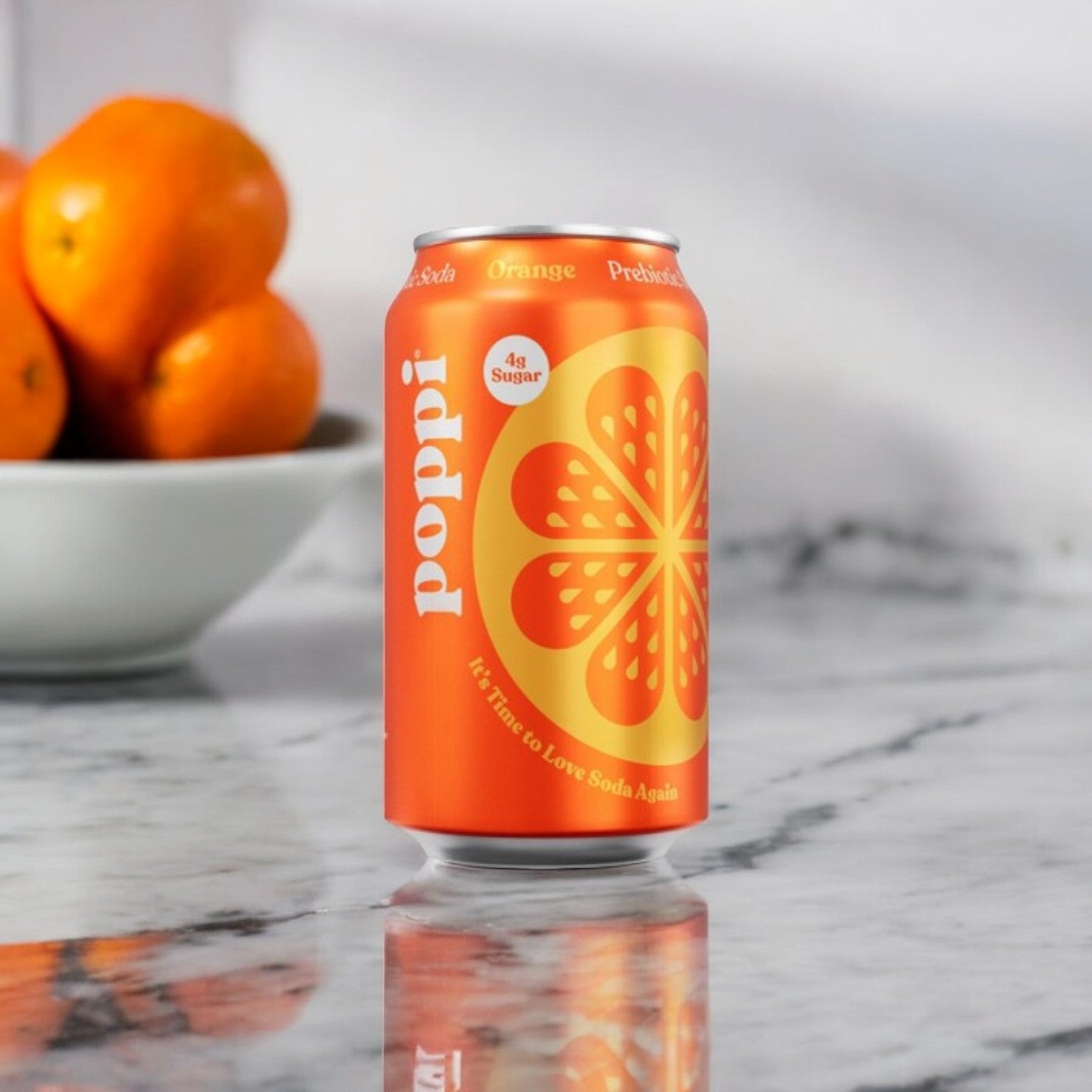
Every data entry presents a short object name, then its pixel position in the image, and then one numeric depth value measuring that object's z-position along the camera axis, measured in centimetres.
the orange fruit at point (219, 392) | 80
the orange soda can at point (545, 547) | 57
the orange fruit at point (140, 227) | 78
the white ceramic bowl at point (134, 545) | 79
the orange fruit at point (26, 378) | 77
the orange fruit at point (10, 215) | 81
